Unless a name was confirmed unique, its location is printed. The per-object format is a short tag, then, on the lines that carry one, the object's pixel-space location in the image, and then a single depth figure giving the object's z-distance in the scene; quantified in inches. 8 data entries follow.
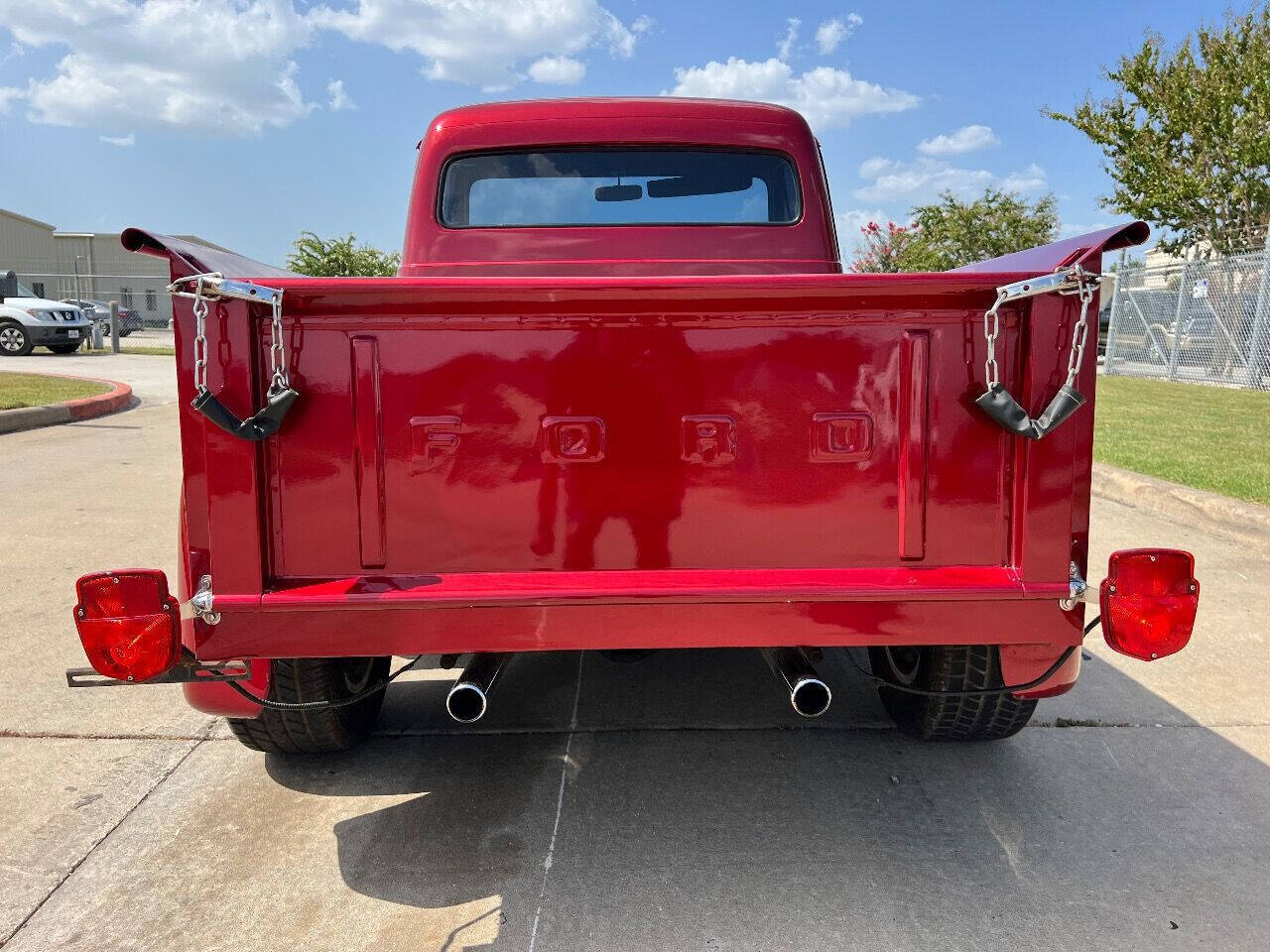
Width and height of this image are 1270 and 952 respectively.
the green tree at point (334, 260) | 1267.2
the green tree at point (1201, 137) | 644.7
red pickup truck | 81.5
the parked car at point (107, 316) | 1106.1
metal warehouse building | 1529.3
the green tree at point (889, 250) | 1185.5
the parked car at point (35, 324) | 778.2
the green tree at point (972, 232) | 1095.0
